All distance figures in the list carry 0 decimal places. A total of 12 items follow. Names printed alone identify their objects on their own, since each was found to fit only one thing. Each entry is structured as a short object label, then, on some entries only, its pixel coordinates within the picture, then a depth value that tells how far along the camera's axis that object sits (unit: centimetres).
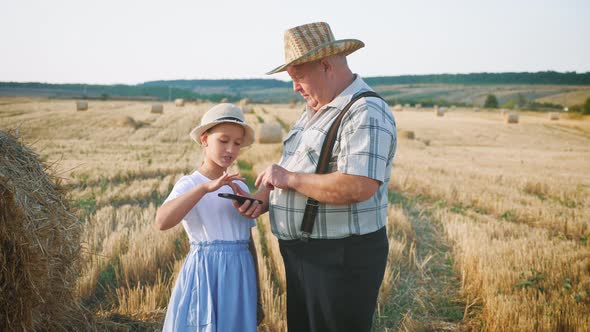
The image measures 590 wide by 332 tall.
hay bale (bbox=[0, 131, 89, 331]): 275
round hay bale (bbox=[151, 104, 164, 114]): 3466
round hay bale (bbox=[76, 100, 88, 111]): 3165
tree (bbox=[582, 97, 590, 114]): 4728
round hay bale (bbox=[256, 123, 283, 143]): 1959
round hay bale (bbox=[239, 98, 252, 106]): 5269
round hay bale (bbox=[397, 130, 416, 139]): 2314
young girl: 271
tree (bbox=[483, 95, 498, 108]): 7277
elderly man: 234
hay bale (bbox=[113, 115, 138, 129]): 2381
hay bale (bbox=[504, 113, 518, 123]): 3350
